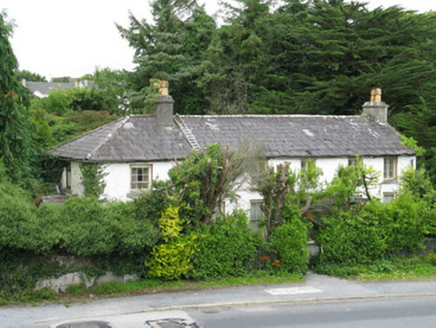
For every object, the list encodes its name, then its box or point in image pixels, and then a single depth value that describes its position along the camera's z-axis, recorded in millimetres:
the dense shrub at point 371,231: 19578
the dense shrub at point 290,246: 18422
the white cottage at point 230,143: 25219
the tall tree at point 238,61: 44438
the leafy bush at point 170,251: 16547
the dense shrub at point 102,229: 15164
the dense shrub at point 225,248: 17281
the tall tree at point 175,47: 44938
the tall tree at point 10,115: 21078
